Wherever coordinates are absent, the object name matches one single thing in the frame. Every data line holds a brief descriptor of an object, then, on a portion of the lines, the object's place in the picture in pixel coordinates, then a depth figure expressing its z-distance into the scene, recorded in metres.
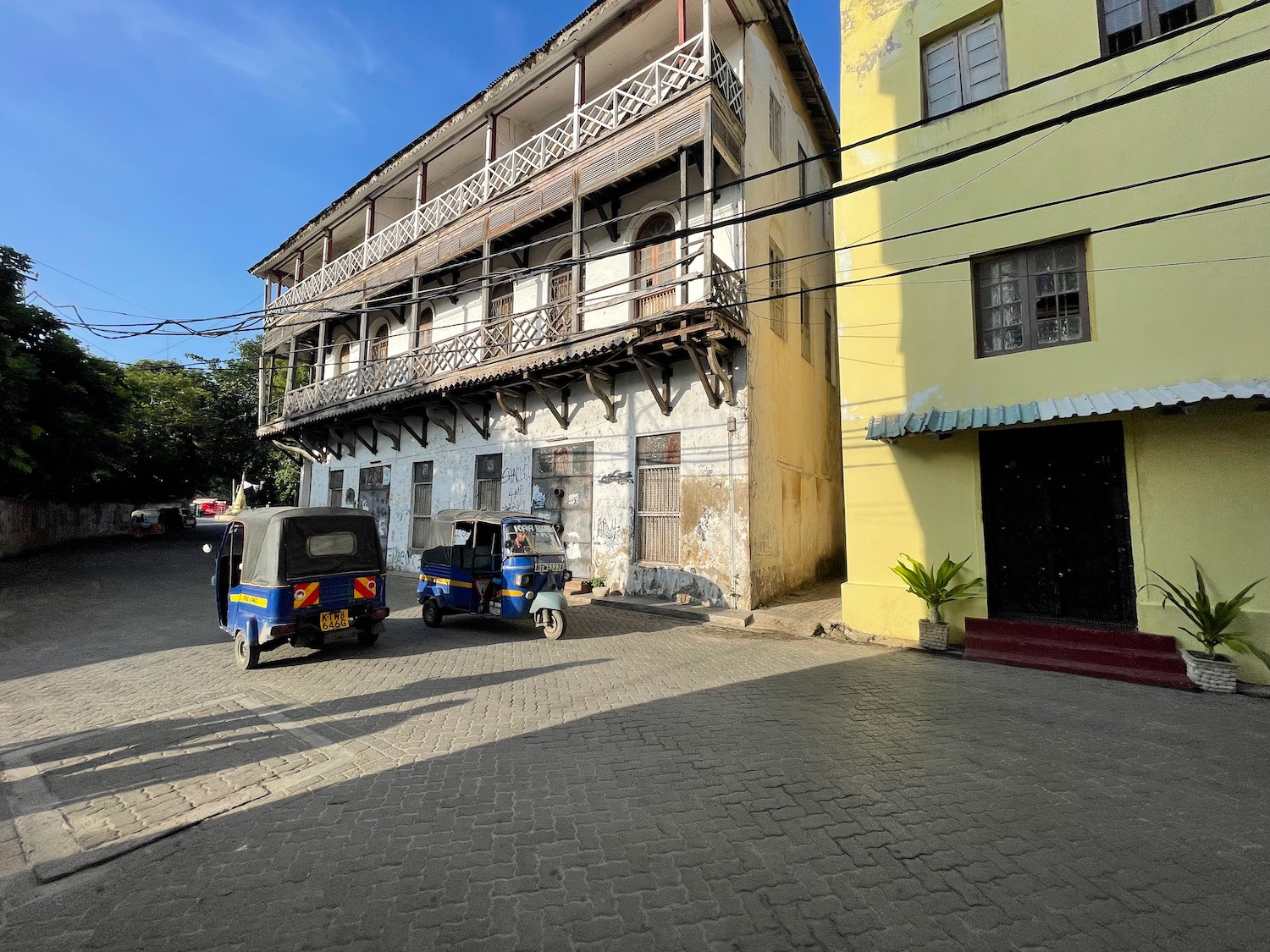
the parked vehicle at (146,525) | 26.33
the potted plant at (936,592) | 7.82
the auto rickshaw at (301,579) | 7.04
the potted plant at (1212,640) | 6.13
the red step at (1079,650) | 6.52
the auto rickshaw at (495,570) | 9.02
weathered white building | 10.95
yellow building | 6.65
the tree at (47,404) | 13.68
